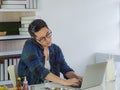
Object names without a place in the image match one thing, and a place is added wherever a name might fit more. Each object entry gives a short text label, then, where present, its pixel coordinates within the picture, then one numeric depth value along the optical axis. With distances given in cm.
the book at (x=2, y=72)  381
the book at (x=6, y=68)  384
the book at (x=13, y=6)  377
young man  261
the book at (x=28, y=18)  400
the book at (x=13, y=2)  378
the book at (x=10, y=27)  398
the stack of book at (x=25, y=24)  397
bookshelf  386
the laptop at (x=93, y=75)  229
